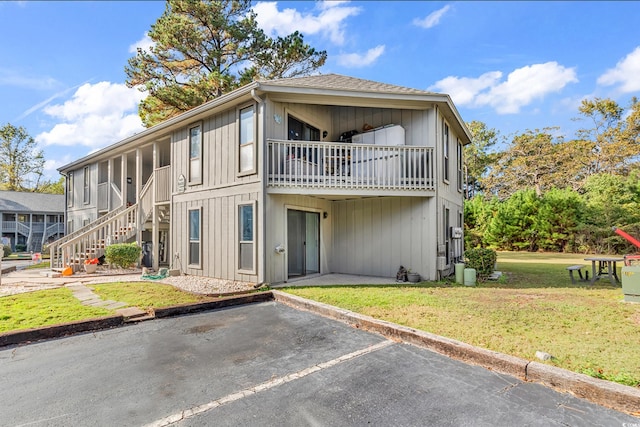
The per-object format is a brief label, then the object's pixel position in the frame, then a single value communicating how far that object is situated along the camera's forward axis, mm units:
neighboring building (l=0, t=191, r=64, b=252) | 25812
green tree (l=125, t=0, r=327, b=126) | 17312
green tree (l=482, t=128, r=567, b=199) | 26156
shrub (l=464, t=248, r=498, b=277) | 9219
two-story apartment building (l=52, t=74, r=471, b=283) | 8109
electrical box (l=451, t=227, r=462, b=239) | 10239
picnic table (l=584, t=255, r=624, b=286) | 7862
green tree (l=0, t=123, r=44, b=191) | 32312
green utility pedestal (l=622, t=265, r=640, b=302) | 5918
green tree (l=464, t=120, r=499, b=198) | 31516
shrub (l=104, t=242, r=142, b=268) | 10273
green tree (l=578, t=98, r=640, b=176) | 22656
